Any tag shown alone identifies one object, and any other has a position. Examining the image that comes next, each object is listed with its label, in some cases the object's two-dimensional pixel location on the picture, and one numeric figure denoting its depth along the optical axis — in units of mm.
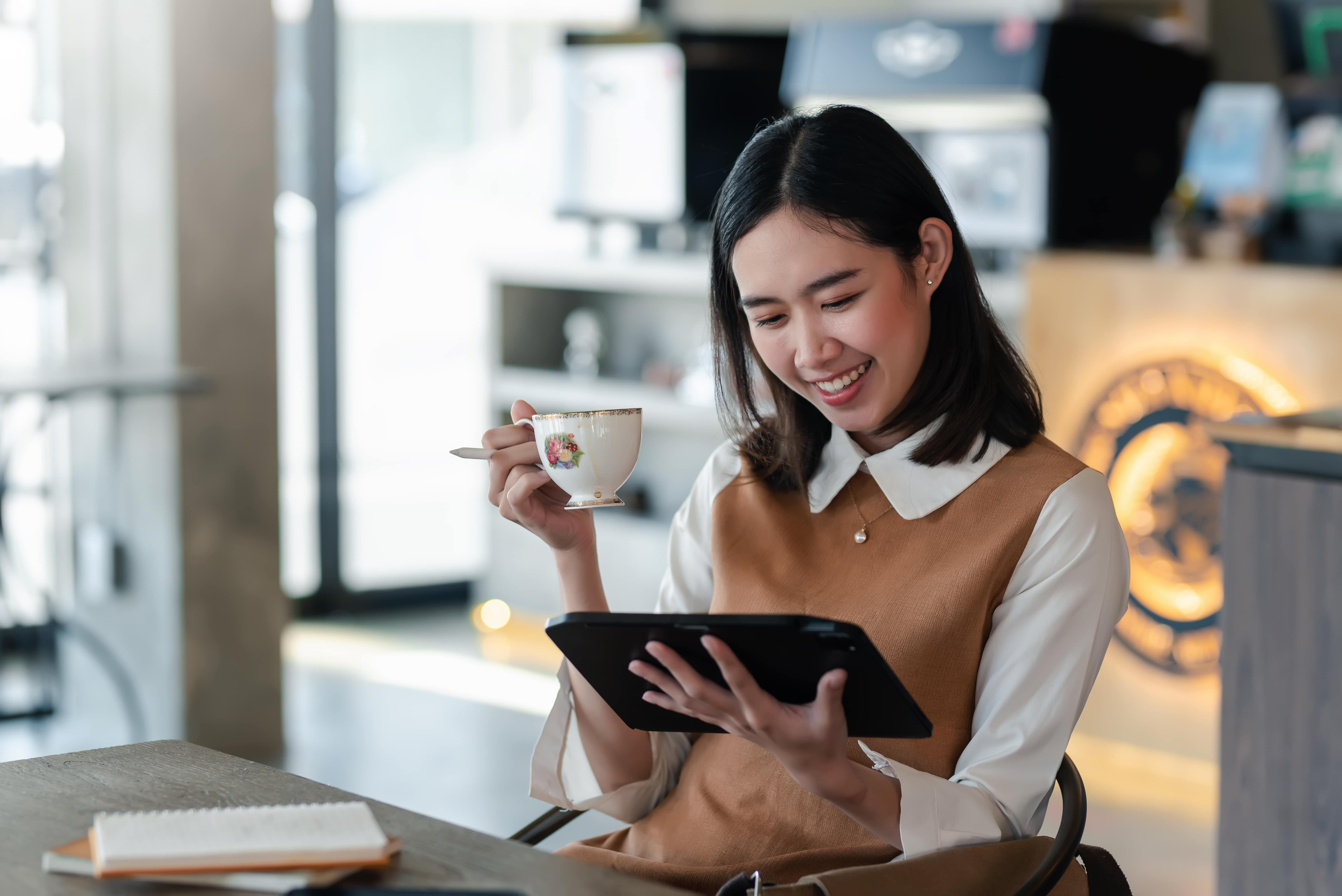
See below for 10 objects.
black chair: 1360
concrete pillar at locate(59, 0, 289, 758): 3766
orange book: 1096
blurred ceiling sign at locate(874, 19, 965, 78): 4113
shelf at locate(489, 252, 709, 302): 4824
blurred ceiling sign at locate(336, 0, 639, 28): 5395
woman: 1430
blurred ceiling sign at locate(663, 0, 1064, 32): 4730
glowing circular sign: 3633
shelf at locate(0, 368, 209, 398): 3406
